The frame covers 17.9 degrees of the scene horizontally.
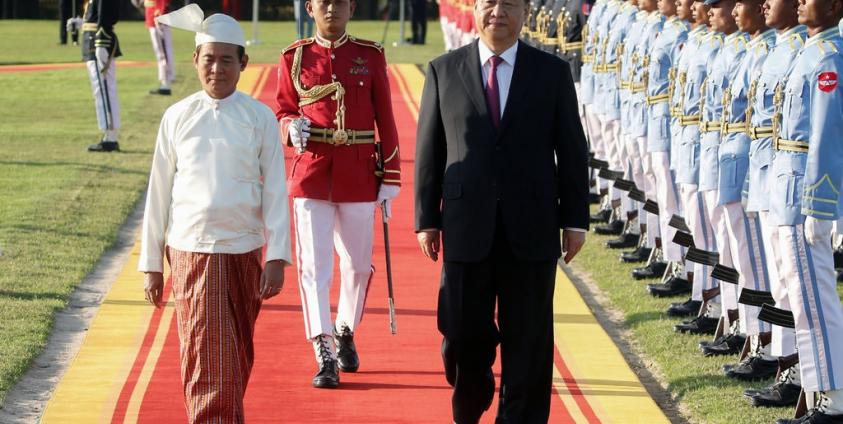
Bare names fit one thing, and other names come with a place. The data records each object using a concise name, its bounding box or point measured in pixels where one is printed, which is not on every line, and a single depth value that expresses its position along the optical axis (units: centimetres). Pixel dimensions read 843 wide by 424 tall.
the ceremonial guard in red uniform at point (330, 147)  1391
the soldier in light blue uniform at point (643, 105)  1926
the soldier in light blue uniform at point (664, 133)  1811
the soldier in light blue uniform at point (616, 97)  2149
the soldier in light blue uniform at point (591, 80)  2339
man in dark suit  1100
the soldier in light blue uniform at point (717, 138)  1513
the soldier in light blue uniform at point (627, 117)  1975
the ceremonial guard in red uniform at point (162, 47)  3949
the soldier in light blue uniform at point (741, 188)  1426
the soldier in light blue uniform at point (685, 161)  1640
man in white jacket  1068
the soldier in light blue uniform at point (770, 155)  1300
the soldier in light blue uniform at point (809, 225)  1218
